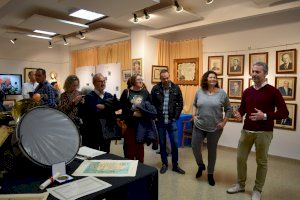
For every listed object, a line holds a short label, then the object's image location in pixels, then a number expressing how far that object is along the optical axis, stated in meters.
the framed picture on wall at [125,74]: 5.80
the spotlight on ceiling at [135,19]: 4.16
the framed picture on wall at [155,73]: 5.32
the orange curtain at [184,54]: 5.07
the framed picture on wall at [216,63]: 4.77
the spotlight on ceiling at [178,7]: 3.61
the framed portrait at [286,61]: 3.88
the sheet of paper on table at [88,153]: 1.44
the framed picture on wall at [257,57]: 4.18
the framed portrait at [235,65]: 4.48
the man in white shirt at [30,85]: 5.62
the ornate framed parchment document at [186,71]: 5.08
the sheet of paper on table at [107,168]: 1.17
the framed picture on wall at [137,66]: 5.28
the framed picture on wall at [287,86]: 3.92
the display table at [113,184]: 1.00
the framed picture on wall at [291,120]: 3.93
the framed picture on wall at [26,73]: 6.85
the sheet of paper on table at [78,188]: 0.95
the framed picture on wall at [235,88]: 4.50
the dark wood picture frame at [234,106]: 4.57
